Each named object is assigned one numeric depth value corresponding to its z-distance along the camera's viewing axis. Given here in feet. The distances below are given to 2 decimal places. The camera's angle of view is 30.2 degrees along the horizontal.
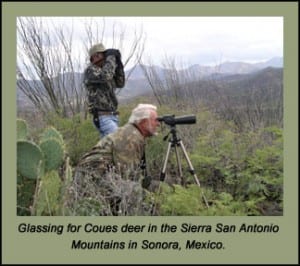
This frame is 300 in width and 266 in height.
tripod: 17.78
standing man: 19.89
